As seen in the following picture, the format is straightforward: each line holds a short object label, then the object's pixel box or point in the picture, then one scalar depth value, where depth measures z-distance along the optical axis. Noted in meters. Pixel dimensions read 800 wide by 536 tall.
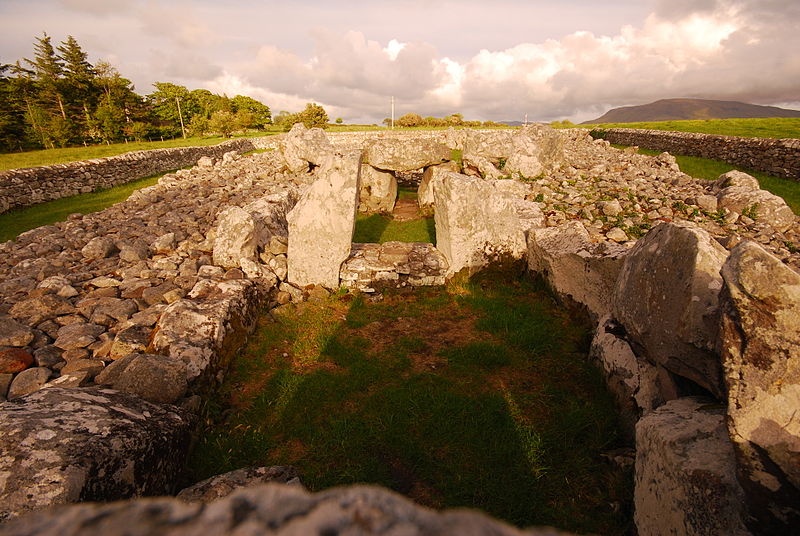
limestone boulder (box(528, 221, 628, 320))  5.29
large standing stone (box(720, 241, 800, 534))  1.85
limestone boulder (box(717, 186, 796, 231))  8.34
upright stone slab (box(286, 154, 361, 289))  6.88
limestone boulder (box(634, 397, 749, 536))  2.09
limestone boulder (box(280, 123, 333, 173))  15.73
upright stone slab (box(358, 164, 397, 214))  12.97
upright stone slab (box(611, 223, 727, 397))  2.72
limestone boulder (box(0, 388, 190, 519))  2.27
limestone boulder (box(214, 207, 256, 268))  6.79
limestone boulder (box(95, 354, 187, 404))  3.70
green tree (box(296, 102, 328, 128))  49.30
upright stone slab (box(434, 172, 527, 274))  7.14
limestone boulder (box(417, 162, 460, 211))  12.86
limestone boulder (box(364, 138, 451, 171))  12.65
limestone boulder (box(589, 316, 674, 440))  3.60
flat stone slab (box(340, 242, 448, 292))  7.24
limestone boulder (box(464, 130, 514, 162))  14.55
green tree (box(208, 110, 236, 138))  40.50
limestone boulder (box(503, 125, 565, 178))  13.17
